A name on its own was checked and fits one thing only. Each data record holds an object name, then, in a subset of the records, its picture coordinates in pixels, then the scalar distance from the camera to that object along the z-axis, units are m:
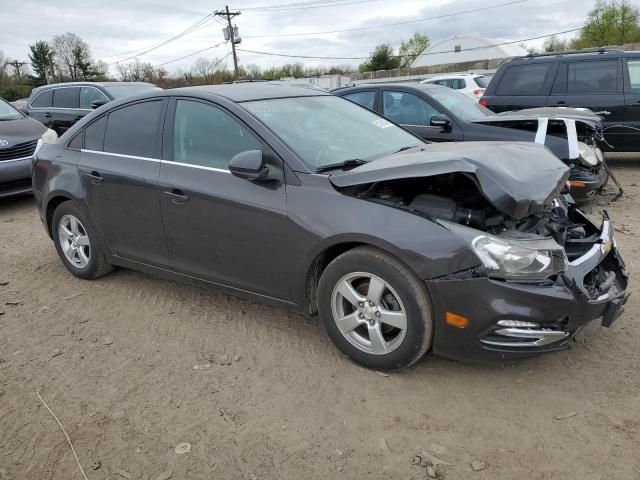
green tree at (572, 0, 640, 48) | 48.25
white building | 49.62
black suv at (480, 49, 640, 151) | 8.14
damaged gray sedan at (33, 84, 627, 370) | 2.62
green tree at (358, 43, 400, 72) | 57.62
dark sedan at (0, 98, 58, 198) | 7.13
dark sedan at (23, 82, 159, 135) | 10.34
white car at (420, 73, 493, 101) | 15.94
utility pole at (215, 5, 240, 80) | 44.44
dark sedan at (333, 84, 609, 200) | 6.04
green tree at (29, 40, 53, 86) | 72.25
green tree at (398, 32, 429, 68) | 78.25
